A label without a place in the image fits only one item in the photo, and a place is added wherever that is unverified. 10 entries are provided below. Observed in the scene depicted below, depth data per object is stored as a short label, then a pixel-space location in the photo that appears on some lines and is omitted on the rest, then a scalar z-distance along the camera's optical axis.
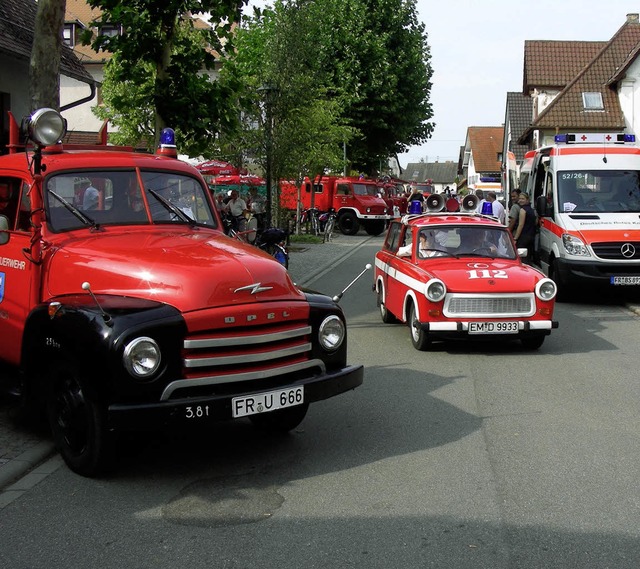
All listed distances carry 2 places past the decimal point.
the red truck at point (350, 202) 41.91
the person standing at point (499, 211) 23.86
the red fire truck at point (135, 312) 5.47
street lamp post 22.88
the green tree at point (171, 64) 13.81
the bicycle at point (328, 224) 35.19
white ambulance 15.42
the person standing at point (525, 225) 17.80
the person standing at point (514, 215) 18.25
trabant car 10.58
